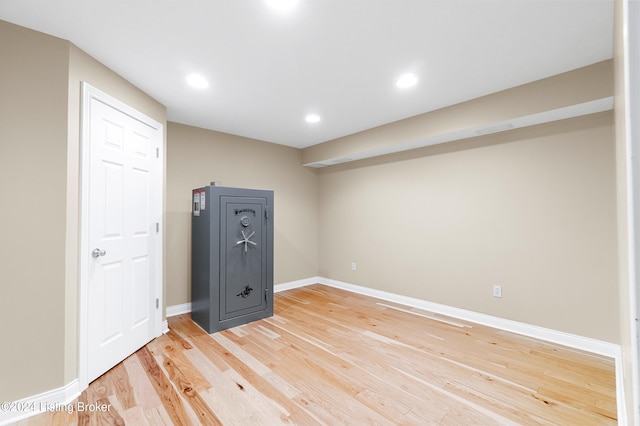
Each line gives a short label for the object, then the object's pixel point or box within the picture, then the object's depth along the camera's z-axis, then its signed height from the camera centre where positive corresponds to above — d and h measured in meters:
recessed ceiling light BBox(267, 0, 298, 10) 1.63 +1.28
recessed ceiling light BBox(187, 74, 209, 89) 2.48 +1.28
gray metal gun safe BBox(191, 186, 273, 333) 3.10 -0.48
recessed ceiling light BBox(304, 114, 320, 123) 3.48 +1.28
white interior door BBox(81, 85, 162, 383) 2.14 -0.15
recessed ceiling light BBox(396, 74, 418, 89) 2.49 +1.28
